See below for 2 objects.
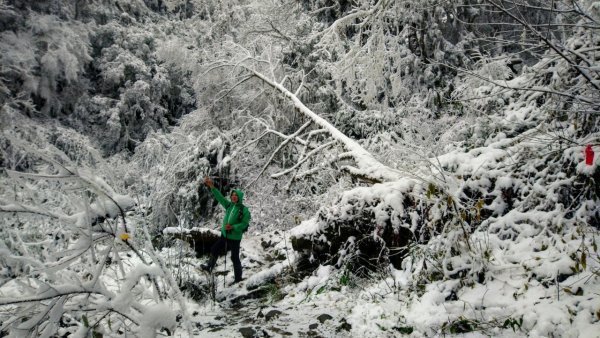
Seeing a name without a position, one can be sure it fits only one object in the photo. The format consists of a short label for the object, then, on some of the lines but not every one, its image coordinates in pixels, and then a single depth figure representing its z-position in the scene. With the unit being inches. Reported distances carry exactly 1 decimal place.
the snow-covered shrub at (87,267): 67.2
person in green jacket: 215.3
